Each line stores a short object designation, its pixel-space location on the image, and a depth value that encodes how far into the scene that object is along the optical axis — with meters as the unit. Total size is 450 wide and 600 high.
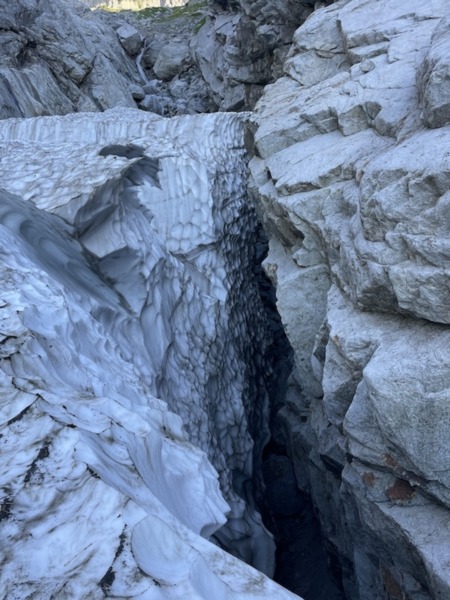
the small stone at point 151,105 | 17.86
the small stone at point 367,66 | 6.01
